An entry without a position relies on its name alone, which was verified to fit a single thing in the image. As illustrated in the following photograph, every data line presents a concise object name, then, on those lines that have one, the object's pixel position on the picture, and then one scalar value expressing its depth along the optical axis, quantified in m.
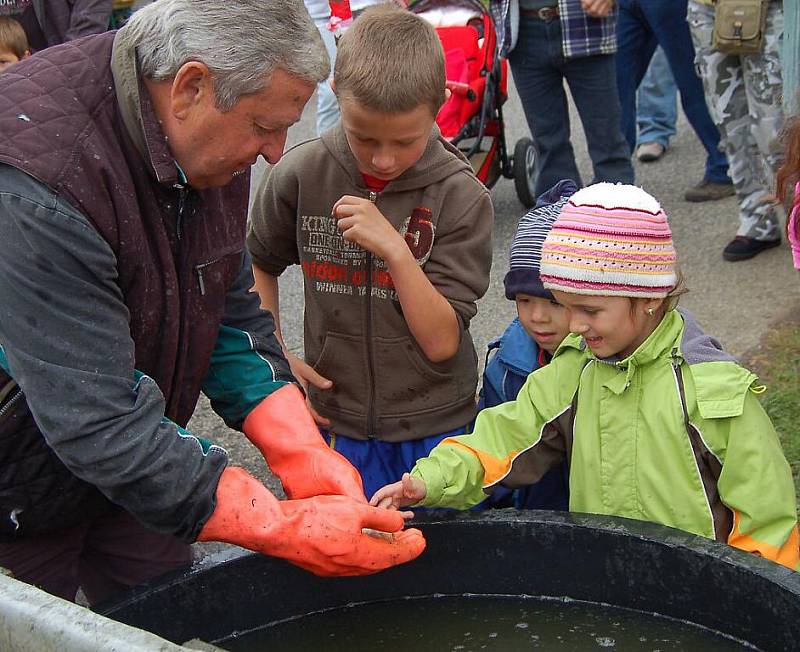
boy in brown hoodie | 2.36
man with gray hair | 1.64
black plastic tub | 1.80
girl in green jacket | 2.00
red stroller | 4.82
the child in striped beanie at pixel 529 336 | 2.54
